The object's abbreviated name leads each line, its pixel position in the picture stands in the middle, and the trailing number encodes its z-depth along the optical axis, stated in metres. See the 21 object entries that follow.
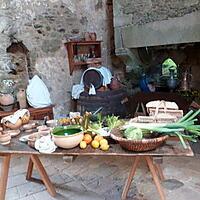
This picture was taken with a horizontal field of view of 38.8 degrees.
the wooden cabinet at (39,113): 4.19
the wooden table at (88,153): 1.97
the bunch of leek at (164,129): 1.98
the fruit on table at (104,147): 2.04
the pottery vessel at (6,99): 4.18
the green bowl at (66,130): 2.12
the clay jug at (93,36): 5.22
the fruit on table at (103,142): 2.07
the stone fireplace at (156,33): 4.10
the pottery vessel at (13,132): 2.47
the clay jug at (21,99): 4.35
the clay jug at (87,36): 5.16
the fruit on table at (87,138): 2.15
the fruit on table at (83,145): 2.09
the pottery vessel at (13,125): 2.62
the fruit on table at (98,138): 2.12
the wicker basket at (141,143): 1.92
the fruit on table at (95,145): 2.09
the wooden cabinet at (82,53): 5.04
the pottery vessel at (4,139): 2.28
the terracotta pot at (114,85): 4.76
